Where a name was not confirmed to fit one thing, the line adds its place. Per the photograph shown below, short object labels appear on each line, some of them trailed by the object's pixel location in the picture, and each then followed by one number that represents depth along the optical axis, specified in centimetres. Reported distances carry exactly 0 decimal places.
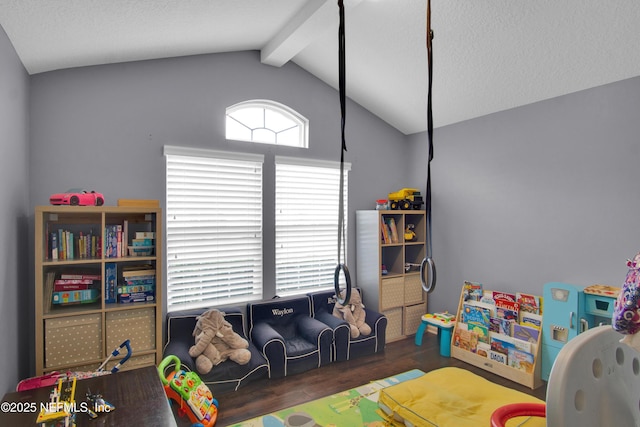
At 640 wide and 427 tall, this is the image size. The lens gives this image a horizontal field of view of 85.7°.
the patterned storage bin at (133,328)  254
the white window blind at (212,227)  329
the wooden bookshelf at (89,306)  234
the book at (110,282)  265
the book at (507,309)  333
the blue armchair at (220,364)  286
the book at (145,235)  279
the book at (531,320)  318
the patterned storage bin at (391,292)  408
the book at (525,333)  315
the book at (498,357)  326
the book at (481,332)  347
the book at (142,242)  278
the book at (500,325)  336
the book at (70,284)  255
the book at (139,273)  269
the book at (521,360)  309
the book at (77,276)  258
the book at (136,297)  268
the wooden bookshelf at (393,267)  409
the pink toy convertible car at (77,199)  241
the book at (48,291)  247
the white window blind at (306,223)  389
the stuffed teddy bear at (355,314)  371
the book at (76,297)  252
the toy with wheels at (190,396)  237
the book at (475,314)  354
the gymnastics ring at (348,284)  176
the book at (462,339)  358
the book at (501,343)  326
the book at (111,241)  265
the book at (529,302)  324
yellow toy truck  426
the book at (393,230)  425
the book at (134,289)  268
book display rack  312
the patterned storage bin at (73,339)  235
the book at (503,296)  339
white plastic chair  73
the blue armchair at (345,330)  352
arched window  370
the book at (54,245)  250
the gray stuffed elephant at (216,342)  292
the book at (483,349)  339
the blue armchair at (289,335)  314
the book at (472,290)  367
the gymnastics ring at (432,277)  183
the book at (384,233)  411
